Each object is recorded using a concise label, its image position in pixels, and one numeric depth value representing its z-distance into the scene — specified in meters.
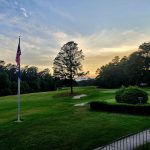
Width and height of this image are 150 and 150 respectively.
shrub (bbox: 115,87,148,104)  16.07
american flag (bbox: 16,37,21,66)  12.03
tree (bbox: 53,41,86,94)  28.74
